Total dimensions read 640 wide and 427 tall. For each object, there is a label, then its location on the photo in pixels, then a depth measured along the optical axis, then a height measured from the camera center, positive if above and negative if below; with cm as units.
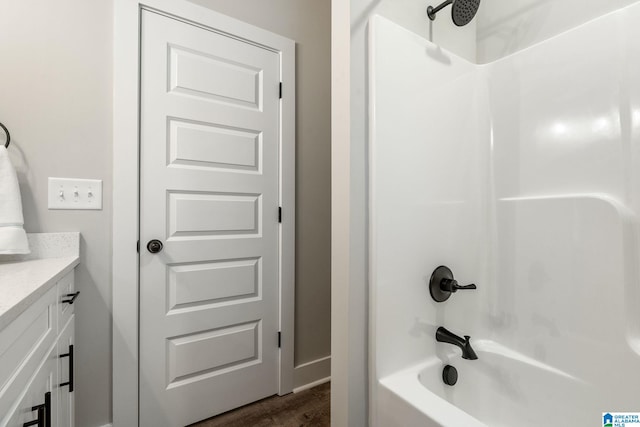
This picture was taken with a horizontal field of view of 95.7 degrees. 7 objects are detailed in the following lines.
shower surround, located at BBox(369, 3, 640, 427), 100 -4
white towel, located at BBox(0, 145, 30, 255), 104 +2
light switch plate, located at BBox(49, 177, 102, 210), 128 +11
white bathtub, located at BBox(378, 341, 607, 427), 91 -65
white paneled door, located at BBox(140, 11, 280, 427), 146 -3
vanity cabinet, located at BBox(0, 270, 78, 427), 55 -36
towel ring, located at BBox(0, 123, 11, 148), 117 +34
